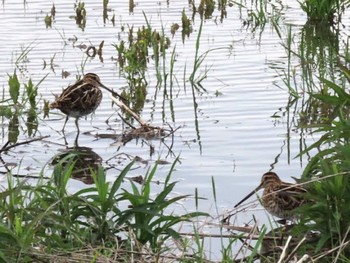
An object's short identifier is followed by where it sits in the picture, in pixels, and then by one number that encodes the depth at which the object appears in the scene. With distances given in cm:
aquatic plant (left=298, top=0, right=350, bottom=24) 2678
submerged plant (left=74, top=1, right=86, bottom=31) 2785
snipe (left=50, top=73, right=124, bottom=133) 1933
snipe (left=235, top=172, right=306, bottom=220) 1364
